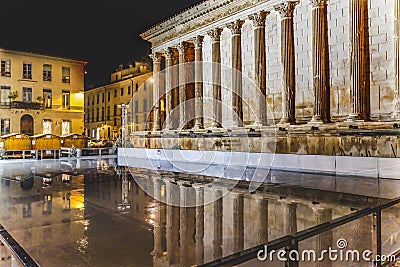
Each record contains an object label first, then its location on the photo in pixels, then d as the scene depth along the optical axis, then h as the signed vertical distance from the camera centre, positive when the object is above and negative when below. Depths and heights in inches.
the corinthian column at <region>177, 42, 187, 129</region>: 1034.1 +174.8
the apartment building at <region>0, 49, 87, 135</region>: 1524.4 +220.5
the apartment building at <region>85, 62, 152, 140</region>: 1916.8 +233.2
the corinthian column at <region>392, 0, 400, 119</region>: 542.6 +133.7
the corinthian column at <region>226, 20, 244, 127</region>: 852.0 +177.0
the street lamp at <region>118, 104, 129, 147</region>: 1132.8 +16.5
